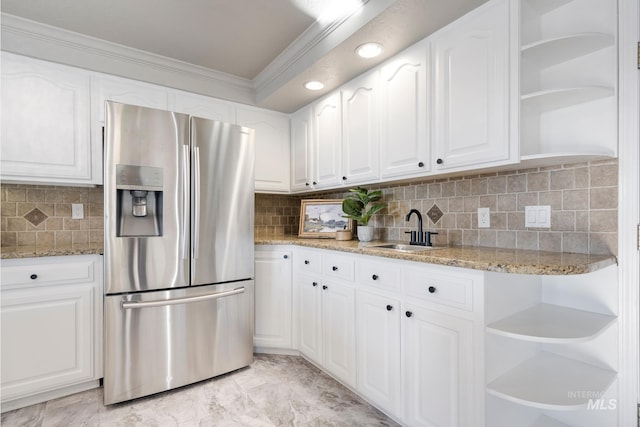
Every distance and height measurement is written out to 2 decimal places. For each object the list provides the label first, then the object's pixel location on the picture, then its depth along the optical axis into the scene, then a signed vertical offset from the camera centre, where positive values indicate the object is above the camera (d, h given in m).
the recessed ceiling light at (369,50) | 1.84 +1.01
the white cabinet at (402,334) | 1.27 -0.62
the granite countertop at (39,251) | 1.76 -0.22
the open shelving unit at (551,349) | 1.20 -0.62
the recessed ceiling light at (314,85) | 2.35 +1.01
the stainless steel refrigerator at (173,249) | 1.80 -0.22
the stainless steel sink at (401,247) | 2.02 -0.22
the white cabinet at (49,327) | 1.76 -0.68
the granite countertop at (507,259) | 1.10 -0.19
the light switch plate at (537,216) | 1.57 -0.01
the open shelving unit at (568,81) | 1.36 +0.64
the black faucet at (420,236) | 2.01 -0.15
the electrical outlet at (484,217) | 1.81 -0.02
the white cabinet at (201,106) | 2.50 +0.92
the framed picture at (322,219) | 2.70 -0.04
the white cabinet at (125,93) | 2.20 +0.92
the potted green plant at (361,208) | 2.29 +0.05
